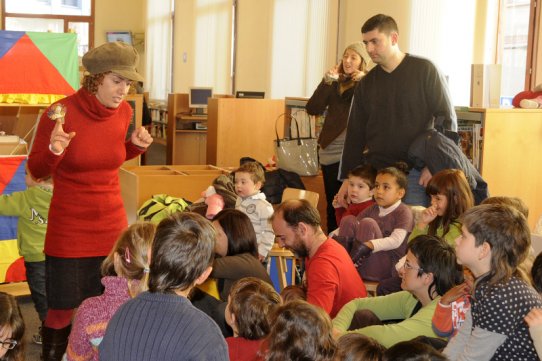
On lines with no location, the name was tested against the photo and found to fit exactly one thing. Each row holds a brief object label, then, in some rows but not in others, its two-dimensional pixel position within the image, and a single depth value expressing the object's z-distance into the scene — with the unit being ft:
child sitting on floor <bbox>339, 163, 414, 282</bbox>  13.05
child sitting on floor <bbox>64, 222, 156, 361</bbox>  8.23
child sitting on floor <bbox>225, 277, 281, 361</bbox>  8.52
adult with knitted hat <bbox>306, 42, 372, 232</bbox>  18.62
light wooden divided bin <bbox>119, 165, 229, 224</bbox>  19.38
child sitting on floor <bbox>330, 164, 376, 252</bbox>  14.80
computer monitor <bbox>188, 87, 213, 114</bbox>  40.86
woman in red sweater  10.21
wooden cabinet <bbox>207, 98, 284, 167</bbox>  28.22
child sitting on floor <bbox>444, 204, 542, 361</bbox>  7.70
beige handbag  21.58
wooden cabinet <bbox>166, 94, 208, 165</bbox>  40.45
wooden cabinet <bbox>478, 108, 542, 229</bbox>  17.16
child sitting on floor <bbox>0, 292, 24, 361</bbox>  7.37
